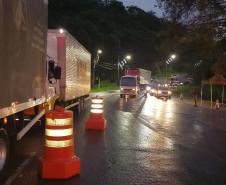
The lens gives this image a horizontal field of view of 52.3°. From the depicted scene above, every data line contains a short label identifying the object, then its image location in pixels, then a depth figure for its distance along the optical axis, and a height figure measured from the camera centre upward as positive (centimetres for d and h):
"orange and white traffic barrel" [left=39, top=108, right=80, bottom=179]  389 -109
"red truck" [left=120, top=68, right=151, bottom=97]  2419 -10
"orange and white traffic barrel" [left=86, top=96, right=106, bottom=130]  764 -110
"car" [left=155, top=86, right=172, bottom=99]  2464 -83
